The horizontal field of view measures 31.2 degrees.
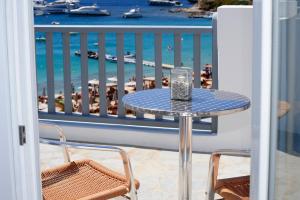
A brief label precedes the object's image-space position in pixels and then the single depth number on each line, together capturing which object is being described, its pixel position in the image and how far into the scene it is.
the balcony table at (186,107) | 2.82
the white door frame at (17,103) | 1.78
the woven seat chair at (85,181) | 2.74
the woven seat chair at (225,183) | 2.71
